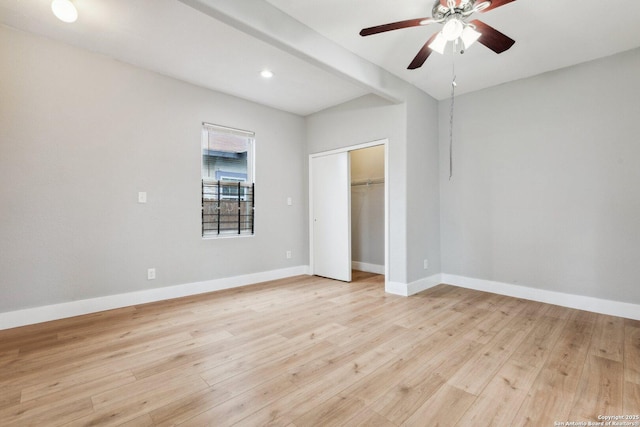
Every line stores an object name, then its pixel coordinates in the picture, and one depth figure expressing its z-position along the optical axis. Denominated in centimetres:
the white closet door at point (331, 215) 446
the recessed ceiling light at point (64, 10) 227
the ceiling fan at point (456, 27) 204
